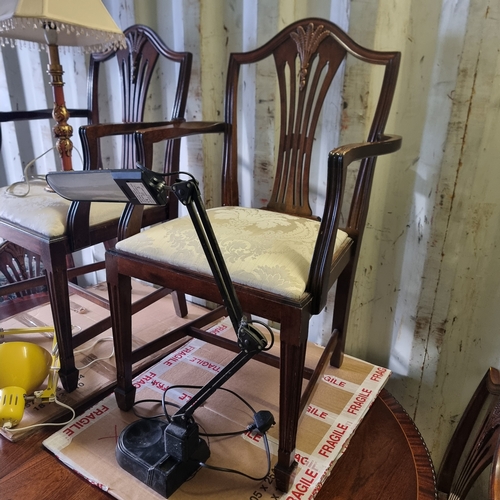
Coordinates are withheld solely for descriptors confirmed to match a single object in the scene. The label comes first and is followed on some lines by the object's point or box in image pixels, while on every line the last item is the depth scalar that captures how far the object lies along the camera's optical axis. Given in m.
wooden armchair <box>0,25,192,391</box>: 1.07
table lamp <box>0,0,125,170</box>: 1.14
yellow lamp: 1.01
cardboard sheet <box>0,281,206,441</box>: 1.10
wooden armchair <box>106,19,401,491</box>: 0.82
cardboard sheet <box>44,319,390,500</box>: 0.90
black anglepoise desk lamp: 0.56
